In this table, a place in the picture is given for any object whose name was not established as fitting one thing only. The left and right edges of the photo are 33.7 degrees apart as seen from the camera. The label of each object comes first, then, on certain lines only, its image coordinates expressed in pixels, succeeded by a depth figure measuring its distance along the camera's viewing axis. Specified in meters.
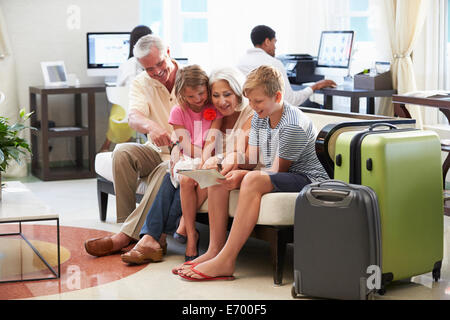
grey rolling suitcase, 2.82
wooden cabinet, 6.14
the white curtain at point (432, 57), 6.24
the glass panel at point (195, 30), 7.49
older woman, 3.53
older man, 3.85
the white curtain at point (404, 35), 6.02
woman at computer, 5.61
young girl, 3.54
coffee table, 3.34
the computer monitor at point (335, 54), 6.23
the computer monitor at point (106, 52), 6.57
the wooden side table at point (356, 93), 5.79
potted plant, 3.65
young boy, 3.25
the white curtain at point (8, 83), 6.32
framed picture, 6.36
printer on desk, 6.59
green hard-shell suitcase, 2.96
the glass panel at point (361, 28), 7.10
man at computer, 5.56
